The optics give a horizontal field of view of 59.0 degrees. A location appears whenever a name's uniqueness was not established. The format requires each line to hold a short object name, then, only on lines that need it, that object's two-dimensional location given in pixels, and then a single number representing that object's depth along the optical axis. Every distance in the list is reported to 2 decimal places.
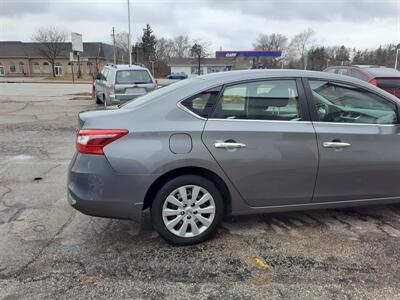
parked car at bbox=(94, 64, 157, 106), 11.00
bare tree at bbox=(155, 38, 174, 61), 78.12
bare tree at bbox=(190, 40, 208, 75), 60.97
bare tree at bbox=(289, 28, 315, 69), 73.87
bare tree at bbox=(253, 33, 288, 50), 74.81
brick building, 70.25
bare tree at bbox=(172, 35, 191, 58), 84.44
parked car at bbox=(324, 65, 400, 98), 8.41
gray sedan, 3.13
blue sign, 37.19
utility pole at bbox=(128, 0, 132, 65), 28.33
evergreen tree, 72.81
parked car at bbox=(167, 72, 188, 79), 52.88
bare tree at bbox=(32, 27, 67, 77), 64.23
